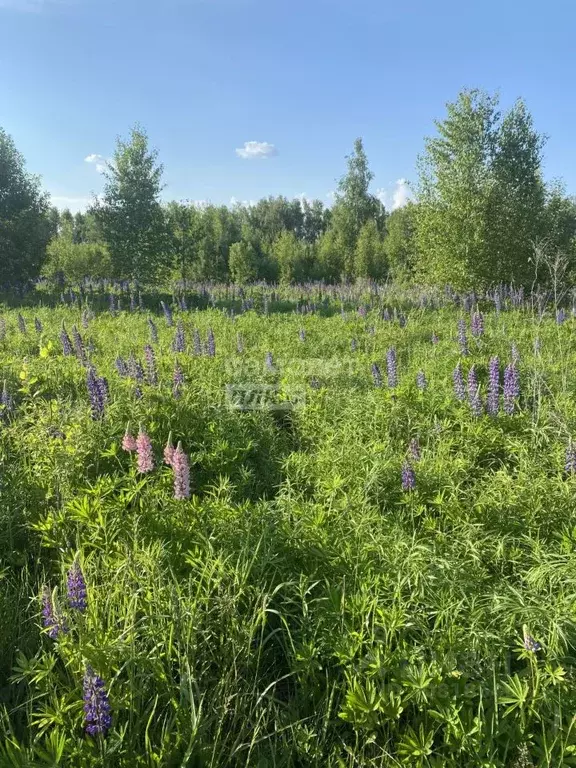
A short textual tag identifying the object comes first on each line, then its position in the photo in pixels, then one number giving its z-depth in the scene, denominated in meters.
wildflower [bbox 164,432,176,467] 3.09
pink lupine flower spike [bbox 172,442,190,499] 2.81
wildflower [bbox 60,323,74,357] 6.69
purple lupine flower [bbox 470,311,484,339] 8.07
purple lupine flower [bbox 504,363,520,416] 4.71
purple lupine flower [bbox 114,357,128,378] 5.72
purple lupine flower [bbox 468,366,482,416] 4.74
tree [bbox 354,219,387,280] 39.12
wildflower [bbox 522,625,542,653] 1.98
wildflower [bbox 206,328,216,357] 7.07
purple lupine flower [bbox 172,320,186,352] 7.16
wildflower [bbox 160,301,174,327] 10.27
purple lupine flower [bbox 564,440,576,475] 3.50
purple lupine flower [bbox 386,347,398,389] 5.55
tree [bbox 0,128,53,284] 17.52
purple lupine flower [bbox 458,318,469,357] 7.10
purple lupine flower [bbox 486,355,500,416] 4.71
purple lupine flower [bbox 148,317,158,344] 8.11
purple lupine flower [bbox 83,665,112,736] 1.71
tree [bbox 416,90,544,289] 16.22
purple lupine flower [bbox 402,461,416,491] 3.45
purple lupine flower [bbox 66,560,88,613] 2.14
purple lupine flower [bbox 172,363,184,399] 5.04
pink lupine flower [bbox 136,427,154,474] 3.09
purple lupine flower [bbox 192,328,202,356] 7.16
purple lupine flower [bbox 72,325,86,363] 6.23
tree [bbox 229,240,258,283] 33.00
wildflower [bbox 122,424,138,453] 3.30
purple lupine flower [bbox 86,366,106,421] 4.45
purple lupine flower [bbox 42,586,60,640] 2.06
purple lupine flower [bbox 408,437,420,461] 3.87
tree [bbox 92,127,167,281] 18.25
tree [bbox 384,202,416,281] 35.80
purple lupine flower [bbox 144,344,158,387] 5.41
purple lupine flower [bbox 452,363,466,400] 5.05
